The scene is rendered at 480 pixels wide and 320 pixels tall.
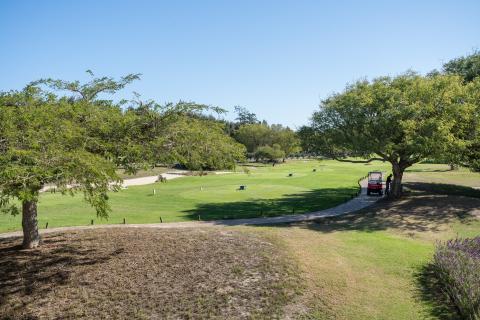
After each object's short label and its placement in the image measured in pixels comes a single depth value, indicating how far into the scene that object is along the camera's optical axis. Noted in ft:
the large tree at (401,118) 90.07
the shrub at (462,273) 38.57
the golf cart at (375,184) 129.80
